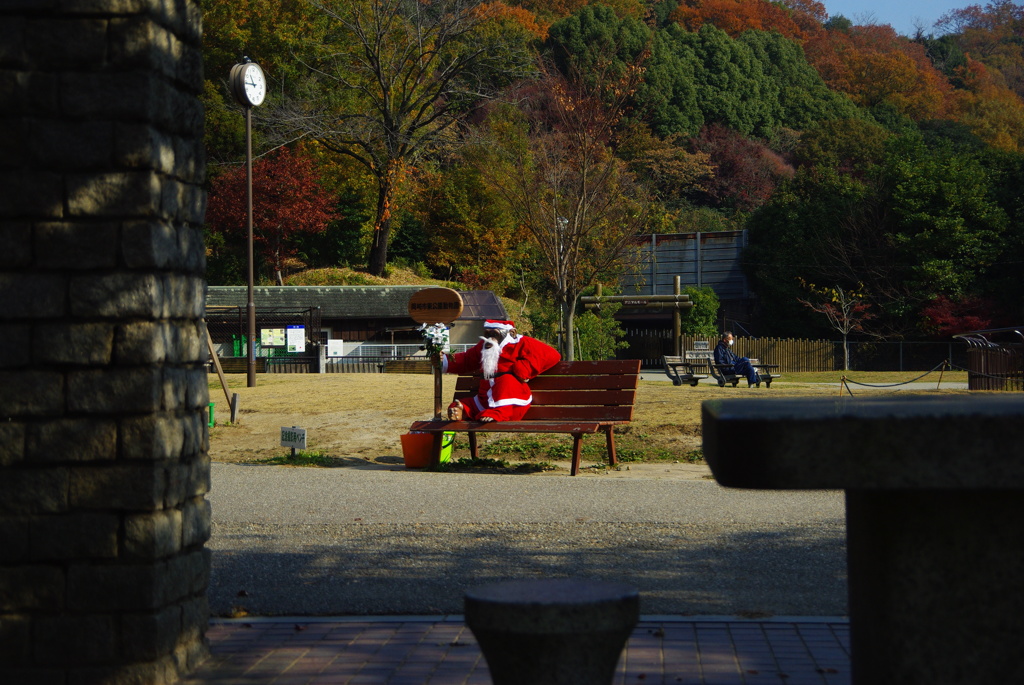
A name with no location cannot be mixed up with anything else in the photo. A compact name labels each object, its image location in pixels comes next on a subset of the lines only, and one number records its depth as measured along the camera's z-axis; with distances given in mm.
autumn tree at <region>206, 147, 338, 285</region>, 40812
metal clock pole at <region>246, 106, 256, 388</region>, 19891
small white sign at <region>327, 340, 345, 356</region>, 35188
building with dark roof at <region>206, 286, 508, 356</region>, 37625
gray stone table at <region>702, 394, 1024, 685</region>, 2598
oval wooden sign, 12094
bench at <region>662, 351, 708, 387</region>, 25048
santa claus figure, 11281
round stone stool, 3109
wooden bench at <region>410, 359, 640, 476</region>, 11016
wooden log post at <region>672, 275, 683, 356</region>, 41531
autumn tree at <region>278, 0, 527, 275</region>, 37250
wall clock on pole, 19375
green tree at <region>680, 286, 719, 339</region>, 46156
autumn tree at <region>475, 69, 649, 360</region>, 22266
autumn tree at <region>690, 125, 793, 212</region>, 62750
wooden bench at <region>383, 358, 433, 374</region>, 31562
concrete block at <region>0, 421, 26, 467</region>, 4312
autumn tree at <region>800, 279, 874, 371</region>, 42906
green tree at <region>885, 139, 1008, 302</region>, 41031
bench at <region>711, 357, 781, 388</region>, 23514
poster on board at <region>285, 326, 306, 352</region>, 32812
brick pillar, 4297
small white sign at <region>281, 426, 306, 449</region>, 11961
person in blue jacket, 23750
